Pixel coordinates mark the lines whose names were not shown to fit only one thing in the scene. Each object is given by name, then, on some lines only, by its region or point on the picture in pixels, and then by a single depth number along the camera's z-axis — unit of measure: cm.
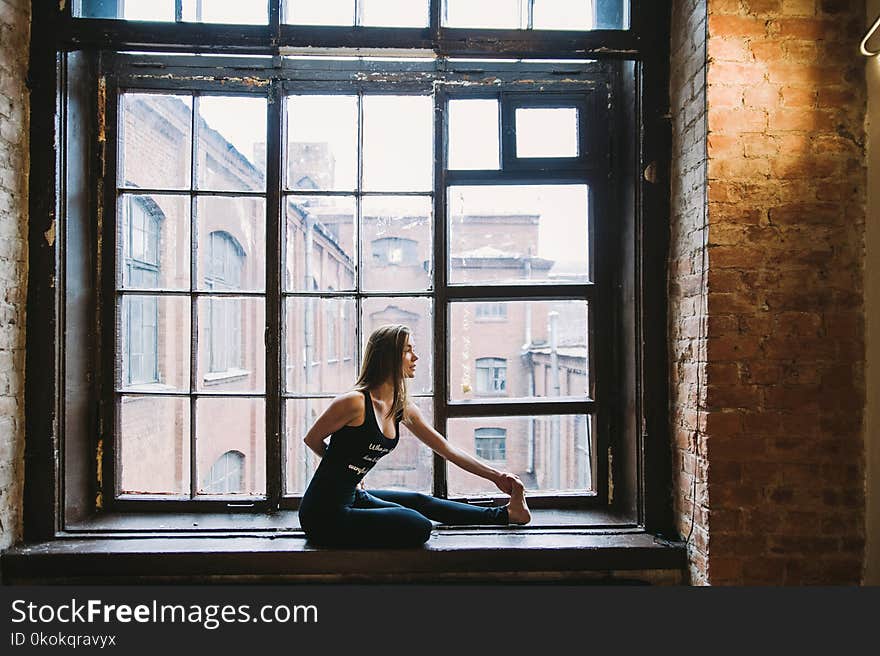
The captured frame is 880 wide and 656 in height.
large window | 257
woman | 220
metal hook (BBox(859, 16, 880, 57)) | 191
